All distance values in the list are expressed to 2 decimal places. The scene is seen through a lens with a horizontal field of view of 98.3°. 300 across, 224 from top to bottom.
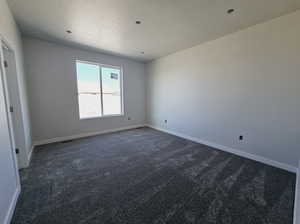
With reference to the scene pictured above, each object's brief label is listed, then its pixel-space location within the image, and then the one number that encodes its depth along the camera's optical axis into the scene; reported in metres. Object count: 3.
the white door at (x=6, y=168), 1.31
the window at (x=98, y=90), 4.09
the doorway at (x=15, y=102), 2.22
